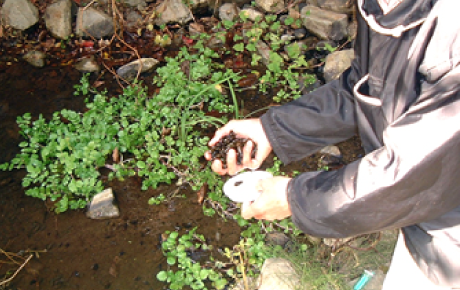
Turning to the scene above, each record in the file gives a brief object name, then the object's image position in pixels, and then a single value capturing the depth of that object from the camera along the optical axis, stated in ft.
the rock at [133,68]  13.56
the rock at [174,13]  15.56
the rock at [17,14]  14.96
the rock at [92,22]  15.05
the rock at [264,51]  14.08
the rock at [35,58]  14.12
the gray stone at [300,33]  14.67
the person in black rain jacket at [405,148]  4.49
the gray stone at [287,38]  14.68
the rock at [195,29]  15.35
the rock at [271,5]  15.40
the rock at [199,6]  15.61
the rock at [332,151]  11.34
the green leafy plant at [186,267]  8.41
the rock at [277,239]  9.32
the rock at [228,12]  15.60
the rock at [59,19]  15.05
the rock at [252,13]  15.10
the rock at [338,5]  14.69
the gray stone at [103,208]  9.83
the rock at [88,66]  13.91
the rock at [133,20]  15.69
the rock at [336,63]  13.03
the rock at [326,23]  14.32
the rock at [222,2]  15.88
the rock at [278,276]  8.09
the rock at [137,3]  16.04
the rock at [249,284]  8.52
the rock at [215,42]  14.87
